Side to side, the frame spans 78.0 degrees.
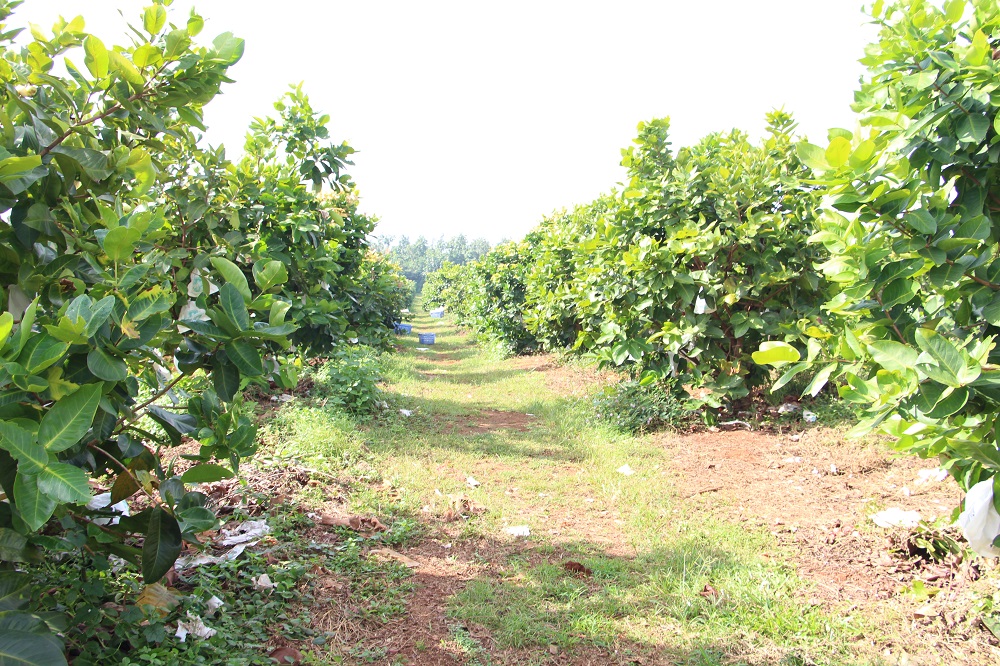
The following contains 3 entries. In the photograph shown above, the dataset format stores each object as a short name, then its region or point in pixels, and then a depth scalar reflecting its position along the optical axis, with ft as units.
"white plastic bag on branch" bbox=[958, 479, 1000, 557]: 6.66
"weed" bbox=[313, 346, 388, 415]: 22.03
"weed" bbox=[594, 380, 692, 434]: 19.93
